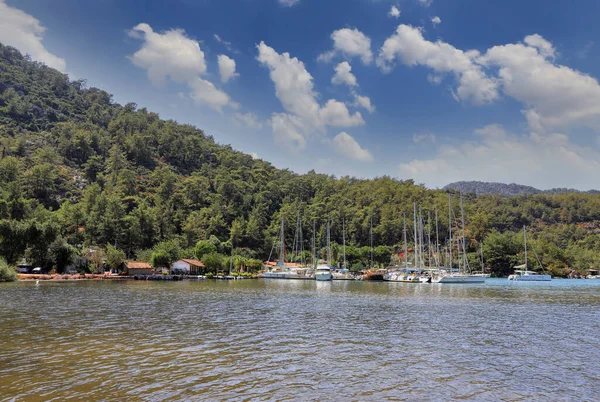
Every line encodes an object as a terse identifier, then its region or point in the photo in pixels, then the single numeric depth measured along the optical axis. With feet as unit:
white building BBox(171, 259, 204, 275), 311.04
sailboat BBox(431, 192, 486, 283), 257.55
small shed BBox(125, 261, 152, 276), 280.10
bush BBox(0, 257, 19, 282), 187.62
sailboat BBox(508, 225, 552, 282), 307.58
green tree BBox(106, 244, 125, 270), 279.49
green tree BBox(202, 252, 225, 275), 318.24
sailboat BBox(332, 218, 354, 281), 315.99
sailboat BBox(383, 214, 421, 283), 273.68
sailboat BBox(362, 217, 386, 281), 304.71
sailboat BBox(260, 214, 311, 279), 317.46
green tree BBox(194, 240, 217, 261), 350.84
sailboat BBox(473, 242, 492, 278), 361.30
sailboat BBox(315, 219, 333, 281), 282.77
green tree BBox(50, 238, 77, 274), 233.55
